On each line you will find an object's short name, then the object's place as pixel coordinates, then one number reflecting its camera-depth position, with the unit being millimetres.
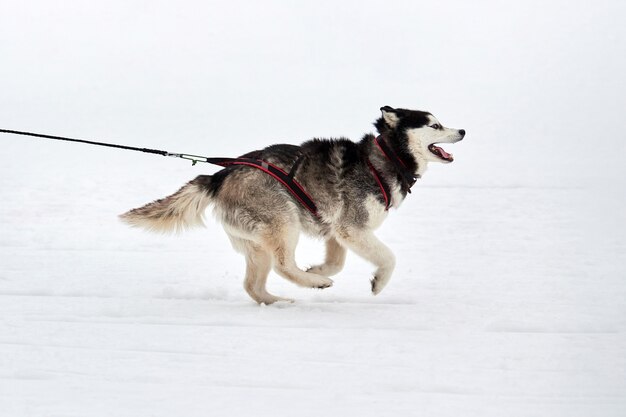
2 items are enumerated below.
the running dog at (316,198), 11836
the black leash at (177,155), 11617
